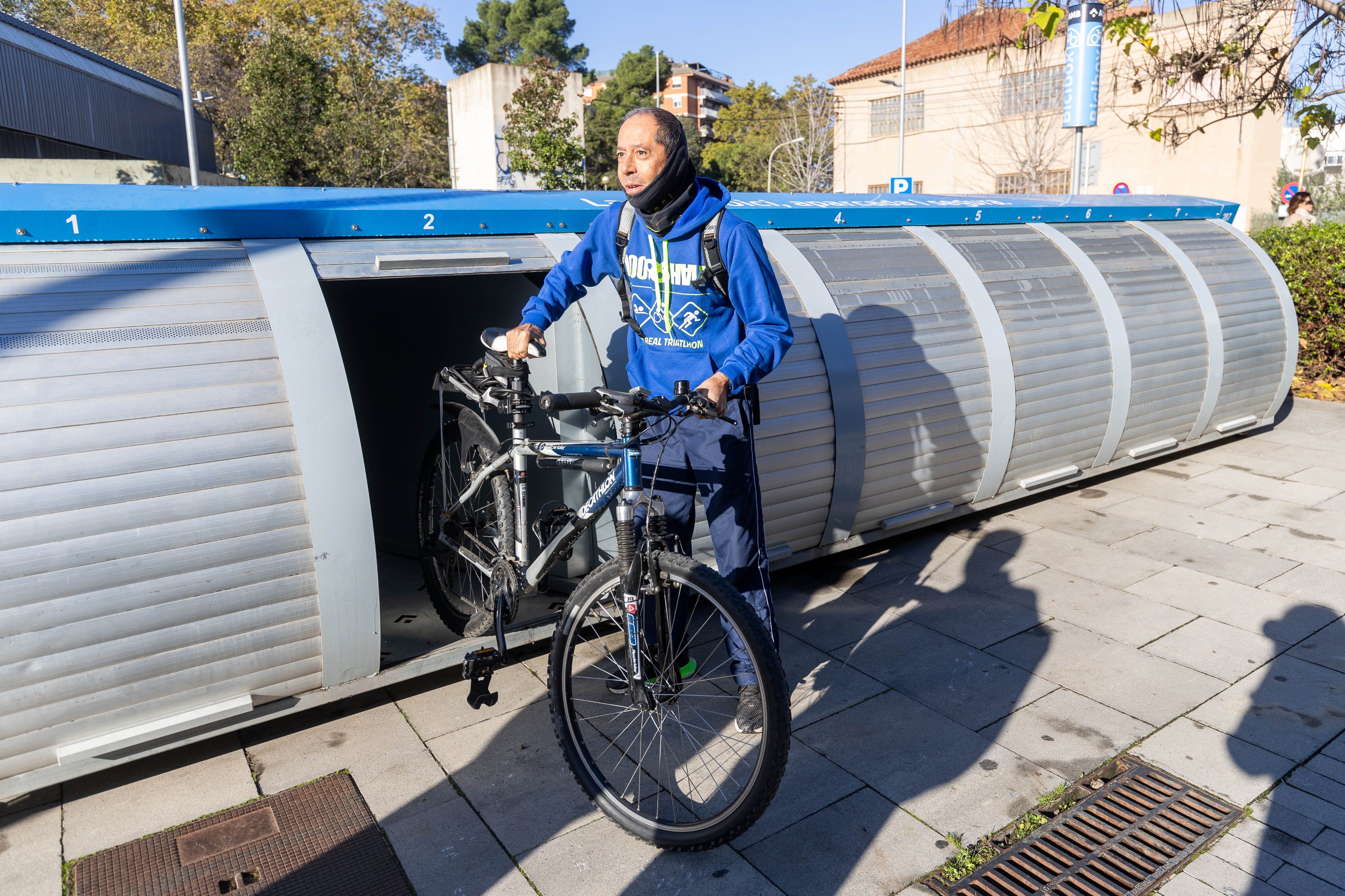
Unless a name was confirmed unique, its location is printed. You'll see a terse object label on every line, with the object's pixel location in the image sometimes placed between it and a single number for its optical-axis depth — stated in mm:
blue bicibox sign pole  10062
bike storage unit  2861
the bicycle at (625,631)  2701
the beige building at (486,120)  28797
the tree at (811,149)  42969
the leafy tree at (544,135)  25047
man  2986
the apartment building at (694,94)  109625
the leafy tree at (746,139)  56438
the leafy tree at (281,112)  22188
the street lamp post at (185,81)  15070
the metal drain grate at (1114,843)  2693
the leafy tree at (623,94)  58906
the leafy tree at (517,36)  67938
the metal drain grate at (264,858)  2699
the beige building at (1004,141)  28938
